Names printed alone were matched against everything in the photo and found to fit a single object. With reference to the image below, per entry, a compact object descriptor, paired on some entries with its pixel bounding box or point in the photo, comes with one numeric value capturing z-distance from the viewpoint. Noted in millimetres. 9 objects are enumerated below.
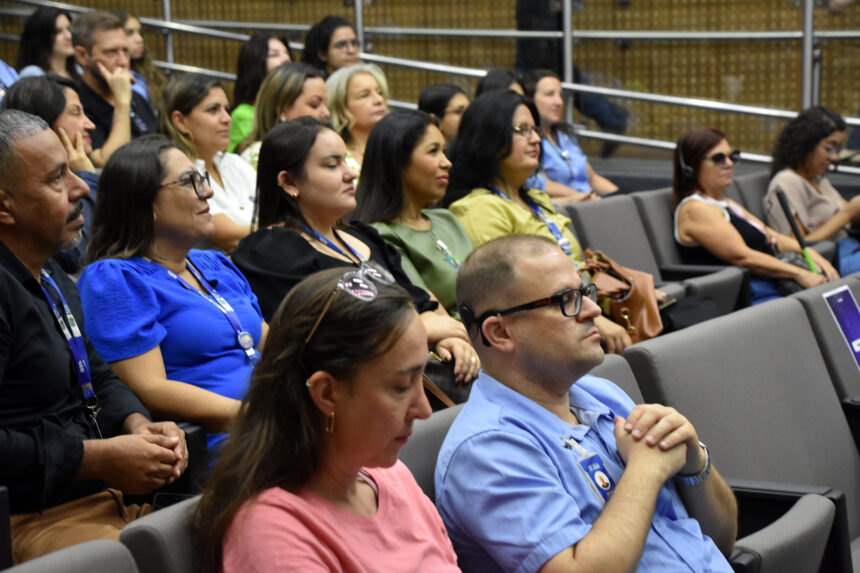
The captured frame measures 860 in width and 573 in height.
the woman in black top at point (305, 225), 2631
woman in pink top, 1330
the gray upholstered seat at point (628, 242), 4141
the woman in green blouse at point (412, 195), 3092
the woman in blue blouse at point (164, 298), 2189
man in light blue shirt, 1578
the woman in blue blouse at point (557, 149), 5238
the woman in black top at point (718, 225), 4477
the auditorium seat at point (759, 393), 2266
